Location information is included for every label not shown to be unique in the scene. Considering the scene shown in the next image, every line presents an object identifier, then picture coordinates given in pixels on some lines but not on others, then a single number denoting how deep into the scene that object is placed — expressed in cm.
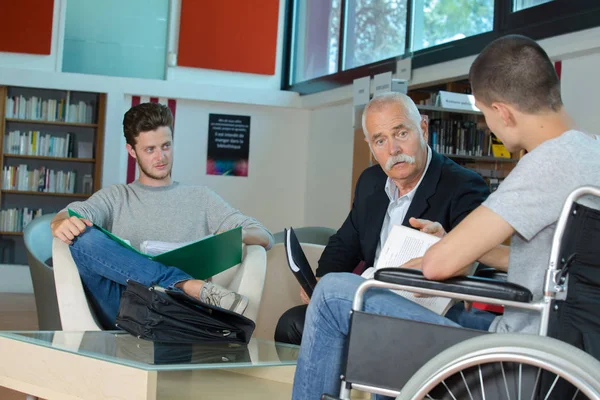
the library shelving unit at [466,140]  629
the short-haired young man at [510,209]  162
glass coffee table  216
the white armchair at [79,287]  293
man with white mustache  259
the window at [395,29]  521
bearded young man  338
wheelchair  146
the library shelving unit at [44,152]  833
